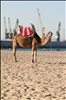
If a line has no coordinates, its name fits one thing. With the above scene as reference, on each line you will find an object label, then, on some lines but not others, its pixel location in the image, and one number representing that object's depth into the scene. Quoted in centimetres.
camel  1945
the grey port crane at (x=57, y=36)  13592
